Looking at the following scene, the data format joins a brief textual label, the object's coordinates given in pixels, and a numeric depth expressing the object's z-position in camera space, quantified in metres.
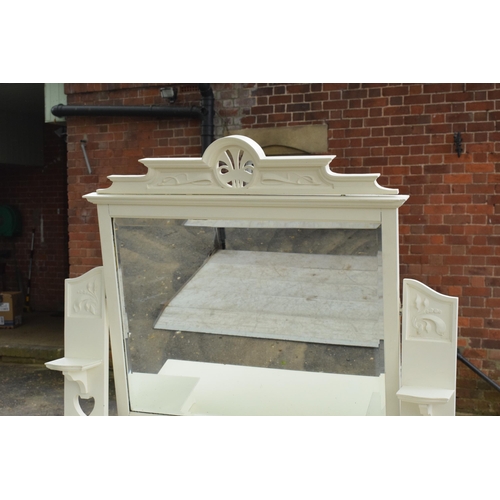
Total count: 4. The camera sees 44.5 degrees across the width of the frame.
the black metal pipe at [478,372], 4.03
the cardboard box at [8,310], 7.13
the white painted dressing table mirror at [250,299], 2.44
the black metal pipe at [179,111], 4.65
